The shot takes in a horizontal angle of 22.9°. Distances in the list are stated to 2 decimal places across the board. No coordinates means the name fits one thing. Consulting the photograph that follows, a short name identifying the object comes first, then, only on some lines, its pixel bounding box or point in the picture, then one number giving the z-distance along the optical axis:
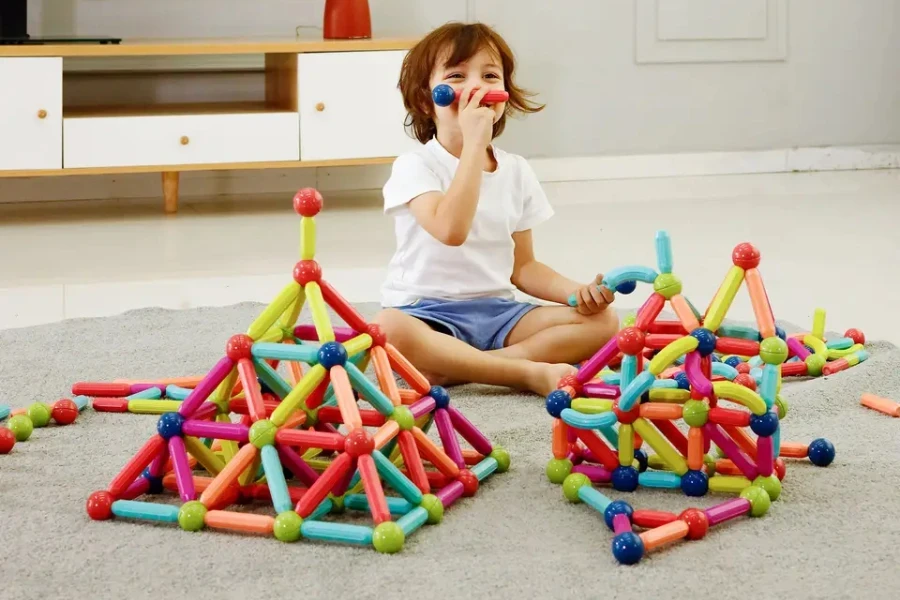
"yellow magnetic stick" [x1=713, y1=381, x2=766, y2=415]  2.15
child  2.63
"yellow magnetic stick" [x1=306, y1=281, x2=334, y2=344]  2.18
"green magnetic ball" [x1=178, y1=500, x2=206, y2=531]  2.11
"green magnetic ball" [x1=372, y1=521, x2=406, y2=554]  2.06
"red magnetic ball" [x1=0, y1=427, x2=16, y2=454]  2.35
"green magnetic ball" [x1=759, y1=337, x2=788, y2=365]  2.16
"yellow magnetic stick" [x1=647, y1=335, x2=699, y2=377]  2.17
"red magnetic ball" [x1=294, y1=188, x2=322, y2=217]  2.19
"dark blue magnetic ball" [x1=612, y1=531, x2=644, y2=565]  2.03
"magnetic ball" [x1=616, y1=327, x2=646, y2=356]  2.20
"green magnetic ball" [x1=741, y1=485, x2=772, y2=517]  2.14
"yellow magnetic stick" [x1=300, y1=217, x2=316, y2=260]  2.20
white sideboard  4.29
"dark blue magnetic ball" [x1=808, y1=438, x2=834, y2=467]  2.29
